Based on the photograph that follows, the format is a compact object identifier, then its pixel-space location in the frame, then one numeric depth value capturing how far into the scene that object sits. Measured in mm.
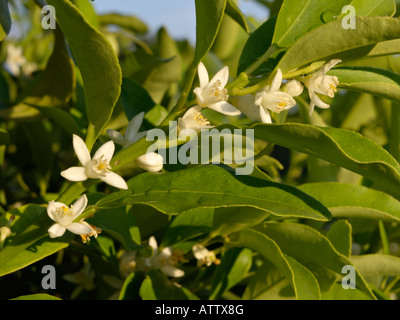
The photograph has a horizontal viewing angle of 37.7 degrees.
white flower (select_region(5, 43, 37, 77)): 722
